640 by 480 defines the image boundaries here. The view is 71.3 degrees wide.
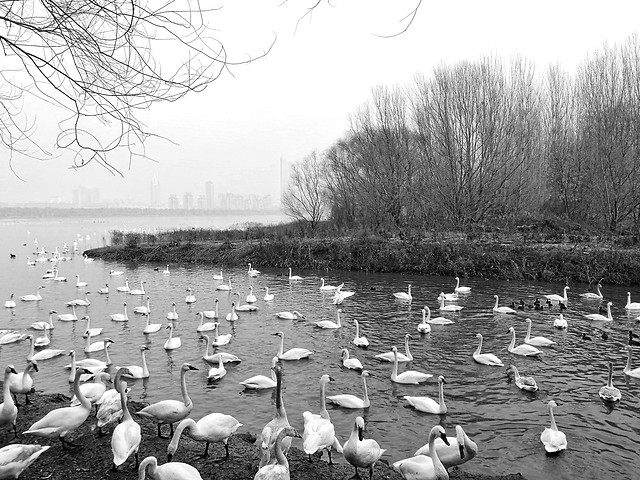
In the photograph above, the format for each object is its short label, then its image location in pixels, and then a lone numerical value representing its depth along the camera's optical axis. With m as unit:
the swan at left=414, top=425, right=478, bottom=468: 6.97
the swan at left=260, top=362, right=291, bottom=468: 6.41
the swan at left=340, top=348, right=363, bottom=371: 12.71
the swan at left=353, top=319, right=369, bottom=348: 14.80
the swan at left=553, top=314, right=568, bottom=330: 16.66
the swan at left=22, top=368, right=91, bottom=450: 7.39
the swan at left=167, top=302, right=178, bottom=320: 18.69
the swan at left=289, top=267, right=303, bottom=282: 29.19
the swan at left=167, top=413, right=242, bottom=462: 7.49
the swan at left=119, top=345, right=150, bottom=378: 11.70
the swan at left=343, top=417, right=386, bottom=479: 6.75
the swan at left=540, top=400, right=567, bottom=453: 8.15
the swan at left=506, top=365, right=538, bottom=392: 10.97
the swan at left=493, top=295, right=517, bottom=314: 19.16
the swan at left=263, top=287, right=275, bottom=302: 23.11
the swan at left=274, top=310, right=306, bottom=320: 18.92
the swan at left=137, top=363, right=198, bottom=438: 8.43
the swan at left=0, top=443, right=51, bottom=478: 6.23
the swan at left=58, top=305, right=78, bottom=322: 18.75
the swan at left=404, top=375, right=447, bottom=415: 9.71
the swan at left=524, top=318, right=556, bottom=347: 14.72
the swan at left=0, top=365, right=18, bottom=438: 7.90
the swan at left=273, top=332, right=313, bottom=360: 13.63
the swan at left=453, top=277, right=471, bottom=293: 23.89
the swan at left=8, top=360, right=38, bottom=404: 9.76
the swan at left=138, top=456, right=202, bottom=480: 5.98
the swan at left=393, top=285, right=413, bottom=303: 22.45
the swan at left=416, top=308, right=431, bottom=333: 16.48
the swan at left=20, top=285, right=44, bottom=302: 23.08
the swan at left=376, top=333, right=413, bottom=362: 13.23
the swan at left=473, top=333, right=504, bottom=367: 12.98
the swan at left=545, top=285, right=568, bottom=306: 20.27
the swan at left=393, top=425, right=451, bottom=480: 6.49
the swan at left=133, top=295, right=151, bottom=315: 19.49
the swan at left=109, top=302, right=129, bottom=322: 18.77
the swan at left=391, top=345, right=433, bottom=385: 11.57
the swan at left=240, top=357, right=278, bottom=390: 11.27
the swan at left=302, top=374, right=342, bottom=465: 7.16
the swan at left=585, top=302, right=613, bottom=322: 17.72
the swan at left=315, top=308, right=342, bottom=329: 17.45
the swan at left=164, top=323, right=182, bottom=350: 14.69
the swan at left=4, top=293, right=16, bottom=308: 21.15
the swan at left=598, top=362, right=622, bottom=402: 10.39
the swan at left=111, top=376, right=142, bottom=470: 6.71
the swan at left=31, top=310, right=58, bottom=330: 16.94
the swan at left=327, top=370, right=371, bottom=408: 10.05
